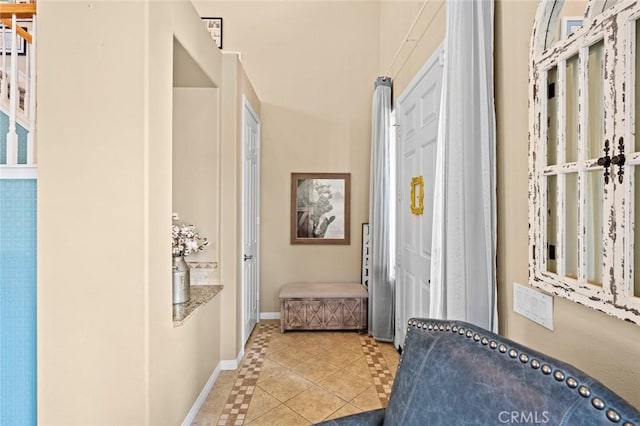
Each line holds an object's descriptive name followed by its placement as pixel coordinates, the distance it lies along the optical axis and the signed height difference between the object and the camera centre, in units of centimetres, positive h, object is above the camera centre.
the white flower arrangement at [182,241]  235 -19
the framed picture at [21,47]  270 +139
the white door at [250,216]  340 -3
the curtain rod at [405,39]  248 +153
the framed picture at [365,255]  432 -53
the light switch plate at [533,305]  126 -36
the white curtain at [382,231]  362 -19
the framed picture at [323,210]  439 +5
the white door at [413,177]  251 +29
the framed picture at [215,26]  436 +241
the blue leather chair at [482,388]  75 -44
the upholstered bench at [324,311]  382 -109
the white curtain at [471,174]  151 +18
